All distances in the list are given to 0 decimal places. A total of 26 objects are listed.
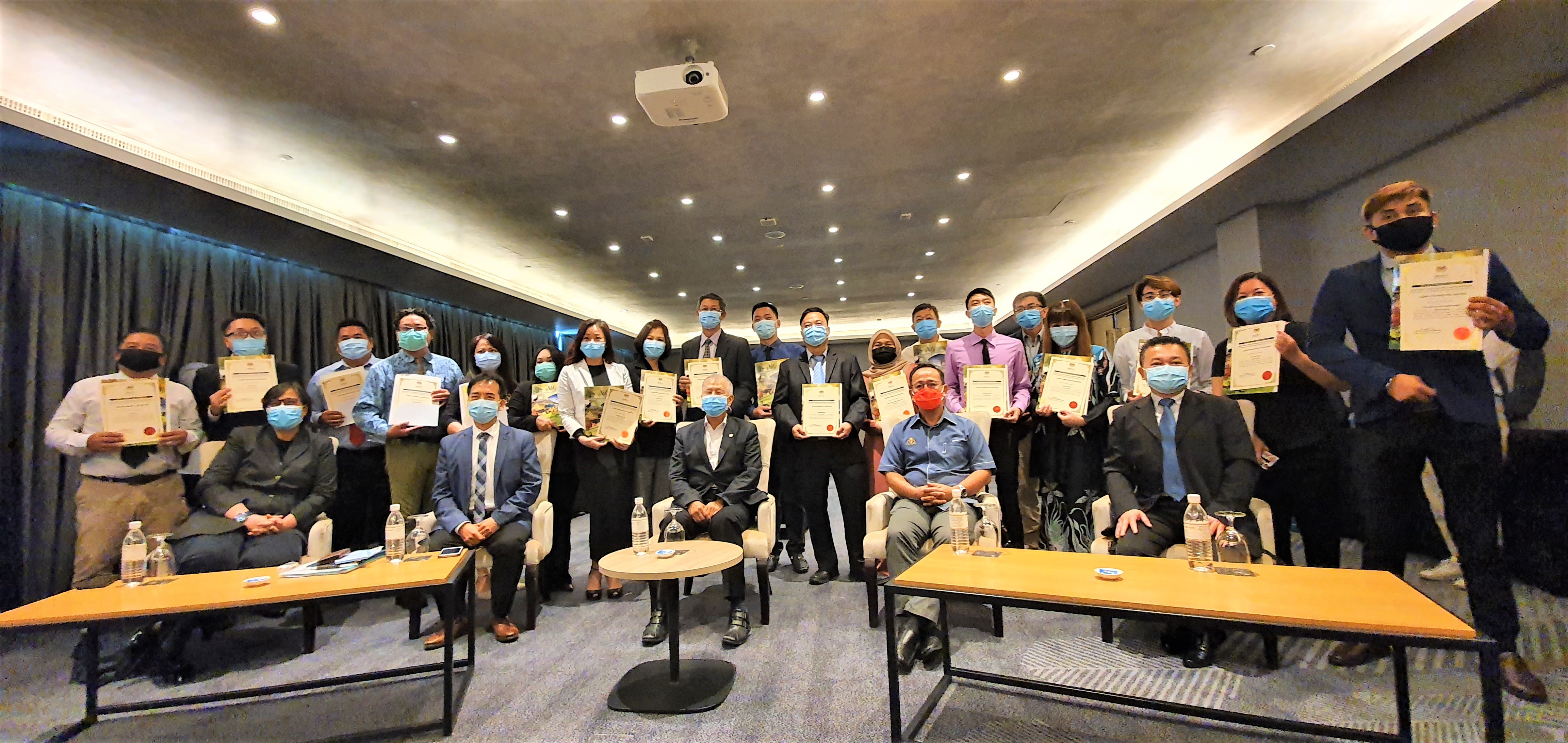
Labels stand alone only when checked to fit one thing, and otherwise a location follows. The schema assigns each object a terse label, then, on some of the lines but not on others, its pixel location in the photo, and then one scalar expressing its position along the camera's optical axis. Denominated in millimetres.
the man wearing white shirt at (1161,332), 3410
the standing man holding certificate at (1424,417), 2221
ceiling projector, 3379
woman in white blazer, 3877
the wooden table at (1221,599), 1407
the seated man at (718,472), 3332
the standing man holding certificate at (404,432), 3693
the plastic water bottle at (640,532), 2650
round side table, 2342
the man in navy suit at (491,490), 3230
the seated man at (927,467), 2955
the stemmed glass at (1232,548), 2115
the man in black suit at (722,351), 4395
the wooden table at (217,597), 2008
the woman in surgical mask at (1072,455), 3523
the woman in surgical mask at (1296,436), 2744
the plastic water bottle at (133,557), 2404
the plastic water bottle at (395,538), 2561
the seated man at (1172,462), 2629
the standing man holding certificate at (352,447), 3898
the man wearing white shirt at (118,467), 3160
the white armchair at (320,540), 3240
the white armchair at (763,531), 3238
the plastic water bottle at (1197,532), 2152
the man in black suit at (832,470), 3855
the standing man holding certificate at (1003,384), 3729
